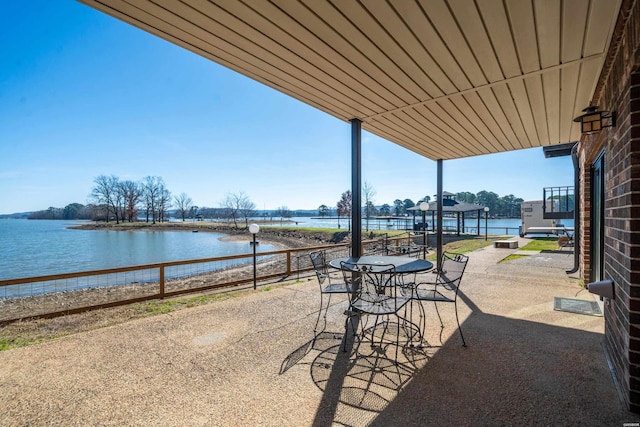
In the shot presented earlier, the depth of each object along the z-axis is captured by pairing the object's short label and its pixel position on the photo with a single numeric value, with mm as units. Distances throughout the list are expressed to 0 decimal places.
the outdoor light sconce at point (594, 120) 2238
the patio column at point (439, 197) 6117
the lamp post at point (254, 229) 5882
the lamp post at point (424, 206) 8412
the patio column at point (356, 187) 3727
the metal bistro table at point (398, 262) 2773
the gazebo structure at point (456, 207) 16281
